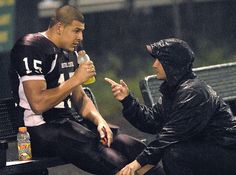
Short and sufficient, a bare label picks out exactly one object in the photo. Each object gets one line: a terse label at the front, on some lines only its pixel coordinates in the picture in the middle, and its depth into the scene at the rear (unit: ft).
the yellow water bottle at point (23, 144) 42.75
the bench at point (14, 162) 42.57
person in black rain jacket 41.75
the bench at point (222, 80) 53.57
